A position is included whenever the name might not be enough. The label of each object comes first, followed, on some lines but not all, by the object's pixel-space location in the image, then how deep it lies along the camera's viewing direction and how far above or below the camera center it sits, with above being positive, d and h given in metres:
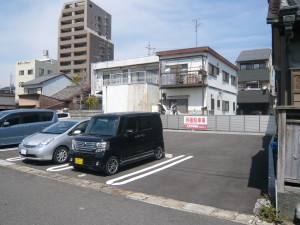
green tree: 28.36 +1.16
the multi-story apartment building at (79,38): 64.75 +19.65
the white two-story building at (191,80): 21.32 +2.82
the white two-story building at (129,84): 22.91 +2.65
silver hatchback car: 8.41 -1.05
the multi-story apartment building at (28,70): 50.25 +8.57
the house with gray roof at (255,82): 33.22 +4.27
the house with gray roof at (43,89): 32.38 +3.51
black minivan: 7.08 -0.89
